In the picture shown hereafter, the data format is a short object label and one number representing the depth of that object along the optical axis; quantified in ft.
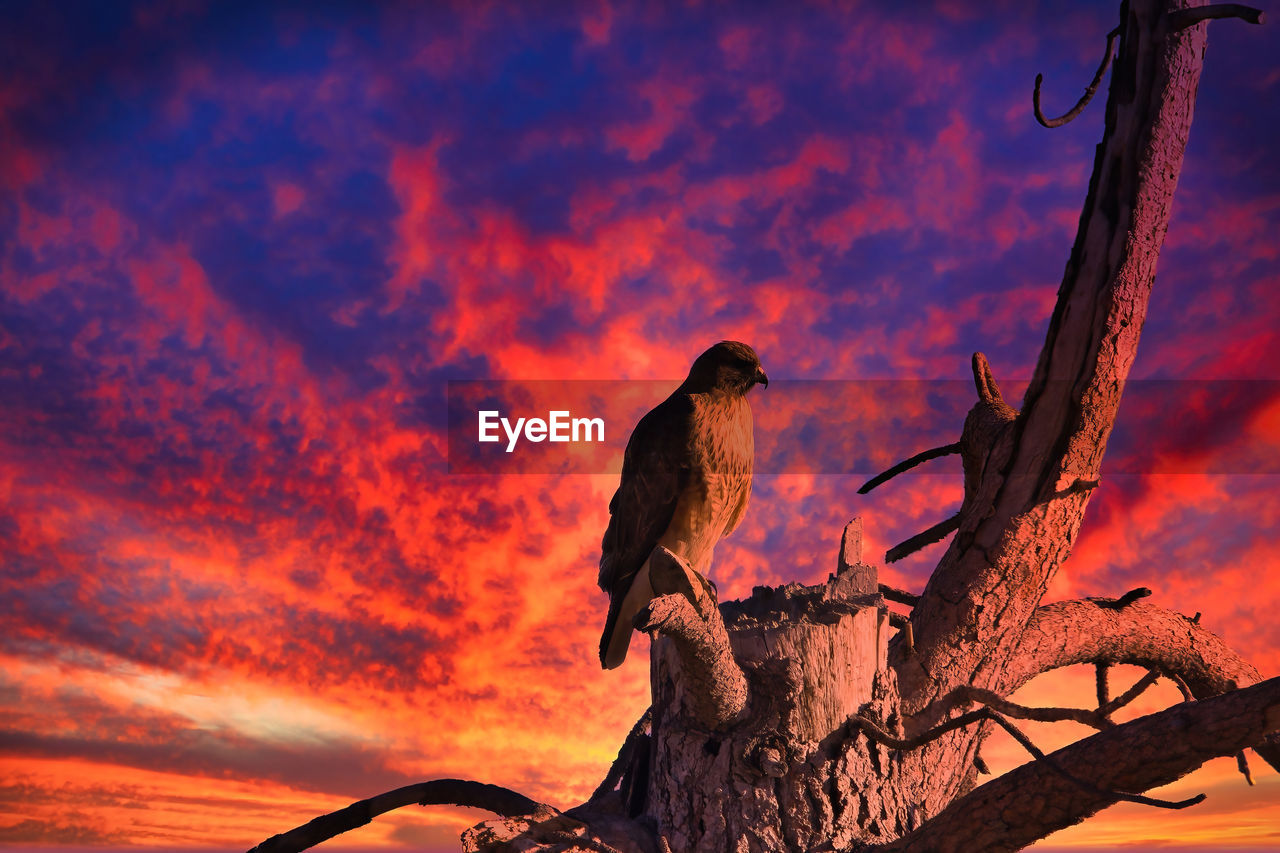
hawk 20.24
